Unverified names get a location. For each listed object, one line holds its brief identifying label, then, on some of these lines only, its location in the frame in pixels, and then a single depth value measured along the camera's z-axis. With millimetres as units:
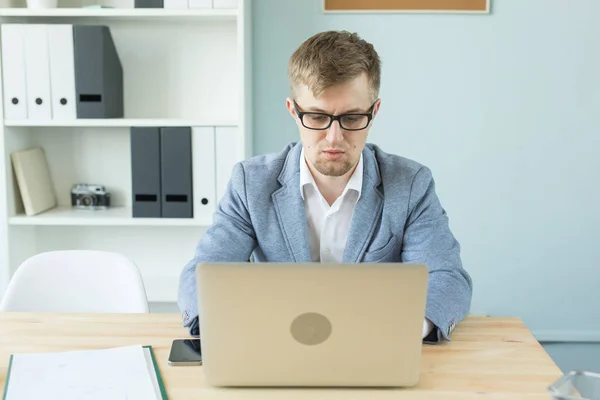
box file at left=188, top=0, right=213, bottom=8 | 2600
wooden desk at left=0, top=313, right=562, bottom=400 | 1197
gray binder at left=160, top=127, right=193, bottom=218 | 2648
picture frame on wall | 2828
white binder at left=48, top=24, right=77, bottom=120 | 2619
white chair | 1895
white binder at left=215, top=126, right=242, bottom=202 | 2661
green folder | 1188
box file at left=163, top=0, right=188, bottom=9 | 2594
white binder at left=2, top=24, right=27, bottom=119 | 2629
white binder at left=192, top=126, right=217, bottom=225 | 2662
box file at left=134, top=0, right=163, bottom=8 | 2605
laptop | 1125
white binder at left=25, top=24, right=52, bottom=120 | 2627
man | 1642
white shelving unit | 2658
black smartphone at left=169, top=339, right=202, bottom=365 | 1329
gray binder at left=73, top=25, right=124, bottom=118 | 2609
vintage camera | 2871
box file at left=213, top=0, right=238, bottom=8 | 2611
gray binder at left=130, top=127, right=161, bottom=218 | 2650
